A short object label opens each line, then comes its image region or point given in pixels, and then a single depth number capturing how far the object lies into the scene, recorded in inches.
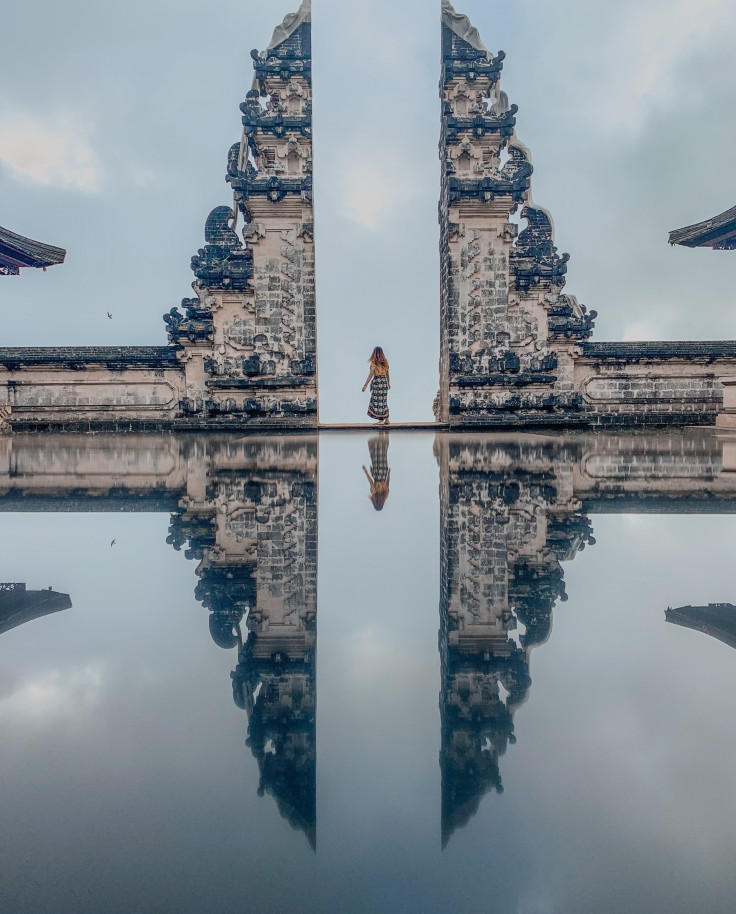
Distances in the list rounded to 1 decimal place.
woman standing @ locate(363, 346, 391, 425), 489.1
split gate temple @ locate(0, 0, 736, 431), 414.6
